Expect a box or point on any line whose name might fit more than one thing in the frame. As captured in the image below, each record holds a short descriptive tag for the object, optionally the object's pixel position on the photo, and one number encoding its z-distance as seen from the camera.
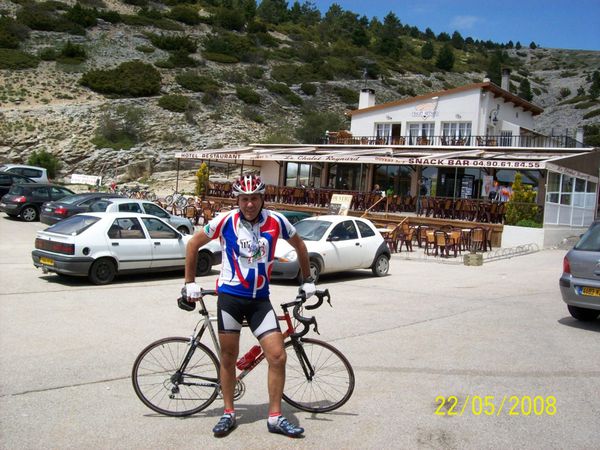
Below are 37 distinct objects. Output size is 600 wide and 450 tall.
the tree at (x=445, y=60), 97.75
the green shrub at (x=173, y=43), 69.44
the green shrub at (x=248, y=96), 59.12
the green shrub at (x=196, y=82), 59.06
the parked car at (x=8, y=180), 26.14
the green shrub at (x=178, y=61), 63.80
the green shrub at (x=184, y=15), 80.75
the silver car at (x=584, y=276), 8.38
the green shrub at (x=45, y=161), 40.59
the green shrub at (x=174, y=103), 53.22
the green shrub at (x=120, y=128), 46.03
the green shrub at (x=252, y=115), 55.88
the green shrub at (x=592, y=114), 85.04
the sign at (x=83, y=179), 35.22
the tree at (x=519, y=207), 22.41
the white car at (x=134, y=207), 17.67
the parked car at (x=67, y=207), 19.23
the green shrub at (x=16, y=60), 54.68
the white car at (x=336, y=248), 12.05
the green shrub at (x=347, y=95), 67.50
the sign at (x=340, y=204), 23.06
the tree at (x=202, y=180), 32.50
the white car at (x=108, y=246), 11.09
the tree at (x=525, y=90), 102.56
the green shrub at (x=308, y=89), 67.12
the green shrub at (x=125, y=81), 55.25
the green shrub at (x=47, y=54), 58.62
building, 24.69
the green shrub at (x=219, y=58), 70.44
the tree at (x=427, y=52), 106.56
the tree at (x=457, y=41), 137.25
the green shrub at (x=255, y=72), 67.44
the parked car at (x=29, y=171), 28.89
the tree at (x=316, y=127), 53.56
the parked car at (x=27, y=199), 22.47
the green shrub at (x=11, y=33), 59.53
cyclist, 4.27
